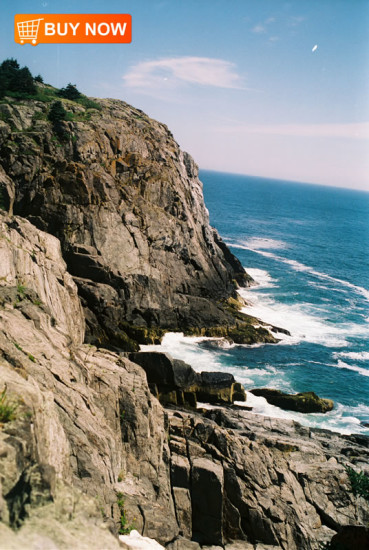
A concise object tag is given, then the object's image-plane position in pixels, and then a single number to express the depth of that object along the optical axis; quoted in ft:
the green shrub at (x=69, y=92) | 210.59
